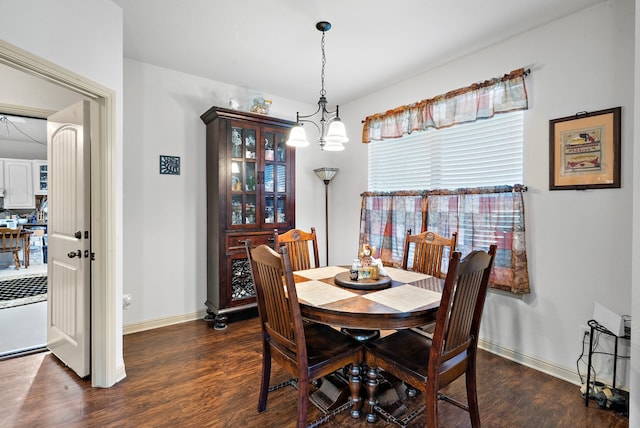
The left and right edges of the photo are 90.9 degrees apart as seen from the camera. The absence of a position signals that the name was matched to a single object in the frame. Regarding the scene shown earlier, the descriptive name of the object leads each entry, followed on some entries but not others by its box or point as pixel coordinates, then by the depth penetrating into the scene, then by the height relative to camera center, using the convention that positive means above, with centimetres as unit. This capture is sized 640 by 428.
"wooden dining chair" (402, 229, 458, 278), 242 -34
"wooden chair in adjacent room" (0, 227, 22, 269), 529 -56
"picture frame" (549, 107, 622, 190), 204 +41
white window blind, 259 +50
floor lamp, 415 +40
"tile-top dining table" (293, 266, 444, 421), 153 -50
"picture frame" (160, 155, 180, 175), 320 +44
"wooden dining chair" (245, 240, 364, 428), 154 -76
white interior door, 221 -23
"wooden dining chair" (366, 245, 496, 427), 140 -75
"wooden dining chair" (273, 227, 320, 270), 268 -32
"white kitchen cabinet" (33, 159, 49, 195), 758 +67
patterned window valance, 249 +94
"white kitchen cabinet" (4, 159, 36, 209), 730 +53
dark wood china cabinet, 320 +13
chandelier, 212 +51
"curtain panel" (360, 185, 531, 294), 246 -12
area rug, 387 -115
